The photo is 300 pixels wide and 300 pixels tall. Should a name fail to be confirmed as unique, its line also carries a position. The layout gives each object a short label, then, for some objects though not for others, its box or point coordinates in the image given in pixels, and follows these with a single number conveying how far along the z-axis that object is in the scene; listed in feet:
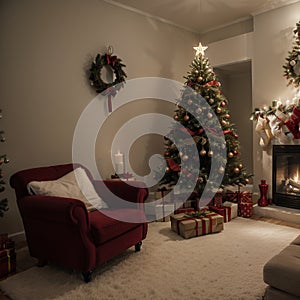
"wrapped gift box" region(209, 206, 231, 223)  12.84
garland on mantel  12.87
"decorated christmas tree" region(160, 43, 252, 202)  13.37
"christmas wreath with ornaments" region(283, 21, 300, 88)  12.88
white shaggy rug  7.25
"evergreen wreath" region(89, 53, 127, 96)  12.80
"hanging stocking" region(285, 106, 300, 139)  12.64
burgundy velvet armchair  7.59
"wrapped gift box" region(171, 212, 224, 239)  10.82
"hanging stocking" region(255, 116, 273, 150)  14.08
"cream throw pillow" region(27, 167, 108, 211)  8.74
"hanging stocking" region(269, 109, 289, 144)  13.56
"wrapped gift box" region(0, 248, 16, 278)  8.37
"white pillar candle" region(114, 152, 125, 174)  13.22
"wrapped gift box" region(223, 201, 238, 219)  13.30
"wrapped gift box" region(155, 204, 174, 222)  13.07
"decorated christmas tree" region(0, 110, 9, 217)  8.84
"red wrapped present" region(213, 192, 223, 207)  13.41
